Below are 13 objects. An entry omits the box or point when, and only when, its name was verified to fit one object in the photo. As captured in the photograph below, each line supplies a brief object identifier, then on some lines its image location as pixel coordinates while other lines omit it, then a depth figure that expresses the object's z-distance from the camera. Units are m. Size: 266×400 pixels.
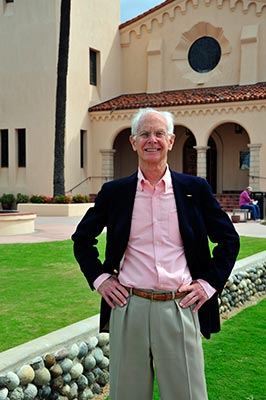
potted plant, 23.89
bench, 18.62
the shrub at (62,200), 20.36
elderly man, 2.63
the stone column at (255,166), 22.73
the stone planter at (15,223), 14.45
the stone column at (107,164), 25.72
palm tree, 20.08
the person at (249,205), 19.11
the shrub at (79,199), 20.83
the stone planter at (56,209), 20.06
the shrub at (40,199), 20.83
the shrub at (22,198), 23.65
